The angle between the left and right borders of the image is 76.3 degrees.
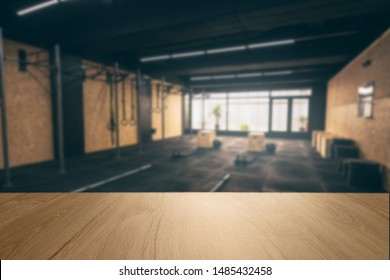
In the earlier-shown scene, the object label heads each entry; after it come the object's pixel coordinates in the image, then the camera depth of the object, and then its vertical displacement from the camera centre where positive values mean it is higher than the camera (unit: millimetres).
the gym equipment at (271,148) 8750 -1185
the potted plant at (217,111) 15180 +161
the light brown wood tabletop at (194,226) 540 -299
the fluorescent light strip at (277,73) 10992 +1885
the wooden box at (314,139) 10062 -1004
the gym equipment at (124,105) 9062 +275
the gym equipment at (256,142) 8805 -996
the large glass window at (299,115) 13586 -15
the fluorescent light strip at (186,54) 7830 +1921
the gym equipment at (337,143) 6621 -755
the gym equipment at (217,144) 9781 -1190
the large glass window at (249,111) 14445 +183
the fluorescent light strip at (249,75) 11633 +1878
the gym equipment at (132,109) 9734 +144
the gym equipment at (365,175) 4543 -1098
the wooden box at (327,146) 7641 -953
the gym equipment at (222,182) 4453 -1342
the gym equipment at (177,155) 7594 -1282
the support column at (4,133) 4059 -372
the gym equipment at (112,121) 8648 -300
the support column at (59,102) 5027 +204
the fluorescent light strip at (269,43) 6391 +1901
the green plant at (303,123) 13648 -456
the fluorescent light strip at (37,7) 4695 +2033
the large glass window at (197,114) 16203 -36
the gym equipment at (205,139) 9578 -987
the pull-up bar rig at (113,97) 7445 +572
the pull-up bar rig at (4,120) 4078 -156
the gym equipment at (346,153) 6008 -915
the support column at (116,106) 6950 +167
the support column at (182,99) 13180 +763
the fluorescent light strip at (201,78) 12844 +1864
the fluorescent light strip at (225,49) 7102 +1917
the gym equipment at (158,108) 10936 +226
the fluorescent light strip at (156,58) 8375 +1915
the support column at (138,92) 7929 +666
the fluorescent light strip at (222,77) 12311 +1875
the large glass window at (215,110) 15289 +222
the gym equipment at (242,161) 6625 -1267
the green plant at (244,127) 15061 -783
